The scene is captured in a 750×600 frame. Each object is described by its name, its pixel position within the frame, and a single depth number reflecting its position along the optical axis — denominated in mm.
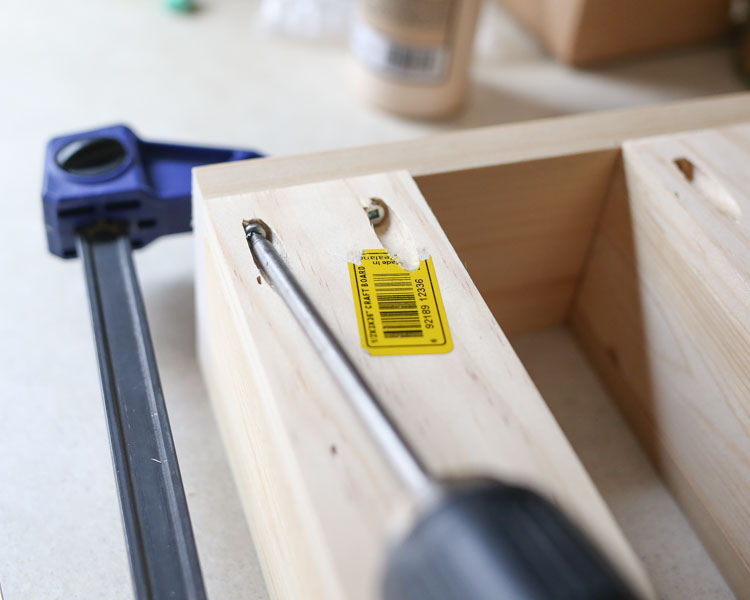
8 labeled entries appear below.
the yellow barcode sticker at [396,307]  420
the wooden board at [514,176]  526
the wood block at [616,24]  948
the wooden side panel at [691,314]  497
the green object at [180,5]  1036
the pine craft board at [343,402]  349
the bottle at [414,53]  813
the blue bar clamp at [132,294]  438
